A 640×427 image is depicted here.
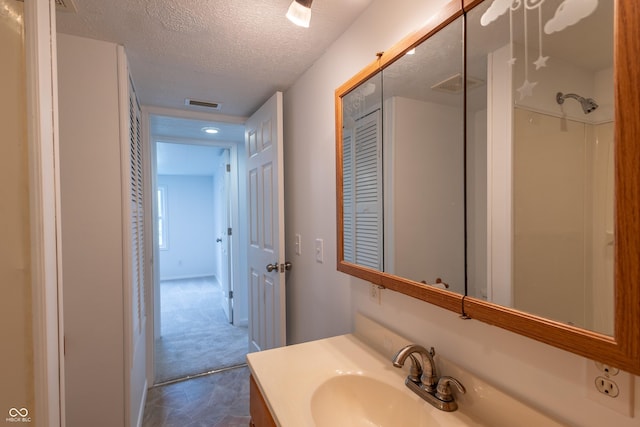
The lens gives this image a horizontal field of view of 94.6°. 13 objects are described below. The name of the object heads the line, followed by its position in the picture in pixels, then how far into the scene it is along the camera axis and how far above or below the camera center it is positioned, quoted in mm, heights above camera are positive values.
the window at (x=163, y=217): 6012 -124
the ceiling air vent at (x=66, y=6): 1150 +822
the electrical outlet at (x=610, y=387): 532 -340
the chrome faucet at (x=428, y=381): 795 -499
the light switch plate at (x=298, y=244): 1895 -224
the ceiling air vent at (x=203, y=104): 2212 +821
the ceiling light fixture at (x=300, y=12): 987 +664
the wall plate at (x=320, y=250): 1618 -232
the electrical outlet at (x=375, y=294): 1189 -352
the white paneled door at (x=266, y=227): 1871 -122
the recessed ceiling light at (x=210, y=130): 2803 +783
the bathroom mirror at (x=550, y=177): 498 +62
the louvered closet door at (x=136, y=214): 1686 -17
